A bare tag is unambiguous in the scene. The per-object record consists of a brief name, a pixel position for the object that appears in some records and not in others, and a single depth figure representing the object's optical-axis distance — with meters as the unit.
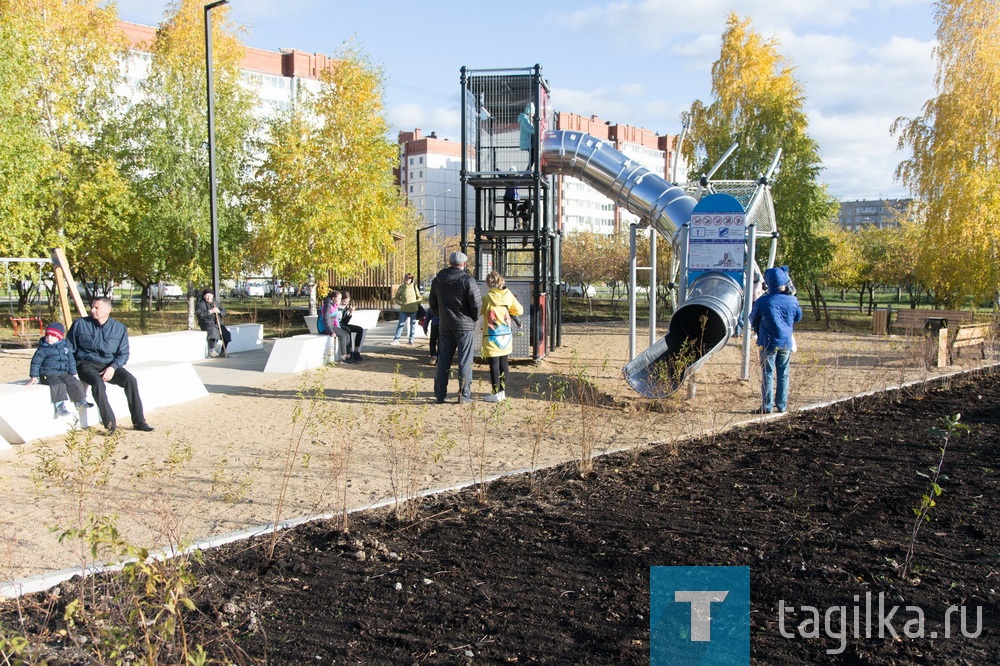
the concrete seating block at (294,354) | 11.73
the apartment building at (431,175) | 102.38
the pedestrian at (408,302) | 15.88
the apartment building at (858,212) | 187.86
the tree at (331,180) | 21.83
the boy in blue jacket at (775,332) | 8.20
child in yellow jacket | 8.99
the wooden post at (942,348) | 12.20
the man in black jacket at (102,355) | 7.52
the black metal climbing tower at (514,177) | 12.11
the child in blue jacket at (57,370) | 7.28
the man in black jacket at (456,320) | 8.91
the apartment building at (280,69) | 61.72
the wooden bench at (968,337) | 12.67
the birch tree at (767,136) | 24.83
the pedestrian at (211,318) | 13.99
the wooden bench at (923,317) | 19.17
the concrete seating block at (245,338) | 15.31
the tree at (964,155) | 19.50
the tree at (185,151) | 21.12
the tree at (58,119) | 16.70
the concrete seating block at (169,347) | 12.56
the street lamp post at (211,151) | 14.01
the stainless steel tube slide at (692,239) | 9.64
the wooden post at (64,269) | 11.00
